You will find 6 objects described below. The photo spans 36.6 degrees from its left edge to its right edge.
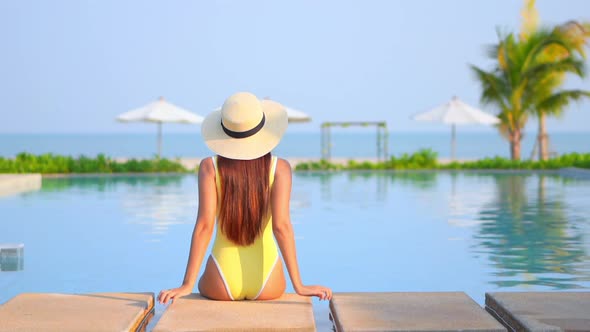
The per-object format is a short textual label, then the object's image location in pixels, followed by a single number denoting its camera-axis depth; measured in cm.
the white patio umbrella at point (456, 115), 2628
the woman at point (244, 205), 457
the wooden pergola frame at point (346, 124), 2642
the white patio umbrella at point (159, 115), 2526
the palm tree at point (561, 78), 2525
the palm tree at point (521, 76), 2502
